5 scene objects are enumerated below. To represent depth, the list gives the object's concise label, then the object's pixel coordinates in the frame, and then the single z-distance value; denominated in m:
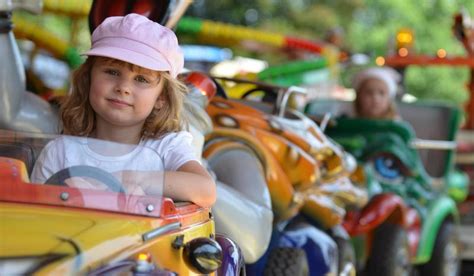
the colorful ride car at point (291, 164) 5.64
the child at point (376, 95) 8.90
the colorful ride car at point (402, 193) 7.37
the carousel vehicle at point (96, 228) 3.12
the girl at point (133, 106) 3.92
